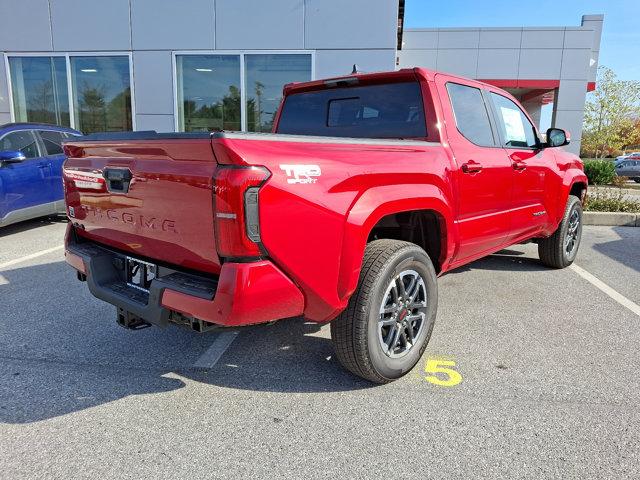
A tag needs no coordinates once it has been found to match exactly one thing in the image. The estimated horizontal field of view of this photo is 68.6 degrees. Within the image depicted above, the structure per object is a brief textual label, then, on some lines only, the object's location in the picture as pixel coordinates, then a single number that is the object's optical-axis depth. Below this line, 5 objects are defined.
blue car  6.58
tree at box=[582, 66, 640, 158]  25.69
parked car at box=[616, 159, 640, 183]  21.97
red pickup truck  2.12
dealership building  10.66
